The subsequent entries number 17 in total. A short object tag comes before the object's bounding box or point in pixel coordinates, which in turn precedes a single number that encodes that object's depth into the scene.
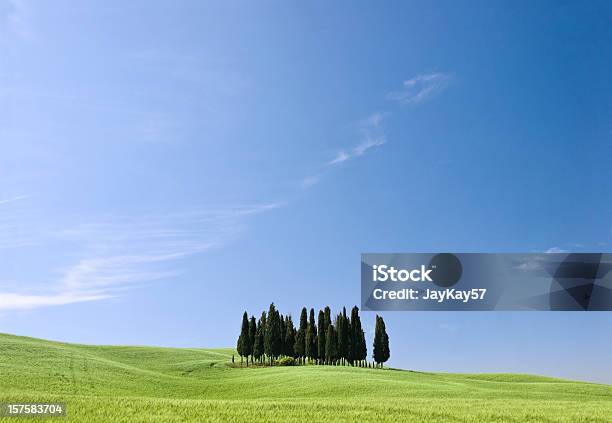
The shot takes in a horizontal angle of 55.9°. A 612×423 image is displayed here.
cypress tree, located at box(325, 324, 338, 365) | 98.69
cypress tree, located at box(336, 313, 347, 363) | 98.31
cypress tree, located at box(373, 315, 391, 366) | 102.88
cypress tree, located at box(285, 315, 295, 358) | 104.88
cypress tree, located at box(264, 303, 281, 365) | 99.62
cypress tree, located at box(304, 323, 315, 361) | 102.50
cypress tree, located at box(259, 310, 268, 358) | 102.25
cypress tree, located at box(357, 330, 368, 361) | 100.19
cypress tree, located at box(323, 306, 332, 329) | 103.36
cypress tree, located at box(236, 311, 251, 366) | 99.62
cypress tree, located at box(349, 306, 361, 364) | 98.88
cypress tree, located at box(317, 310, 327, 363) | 101.00
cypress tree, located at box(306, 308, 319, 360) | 102.66
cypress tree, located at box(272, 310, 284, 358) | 99.81
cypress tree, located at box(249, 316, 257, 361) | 100.29
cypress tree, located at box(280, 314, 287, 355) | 103.38
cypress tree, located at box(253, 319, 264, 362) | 99.31
